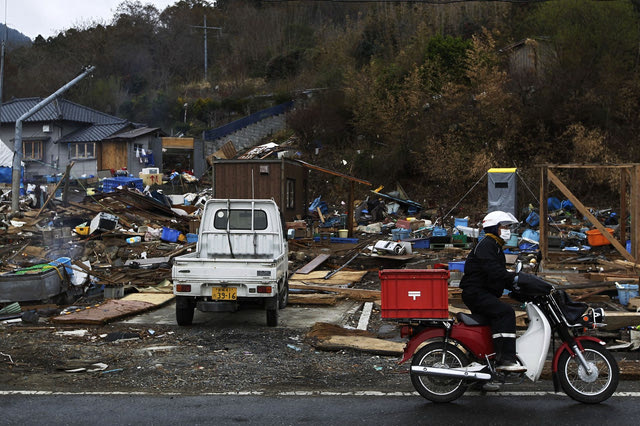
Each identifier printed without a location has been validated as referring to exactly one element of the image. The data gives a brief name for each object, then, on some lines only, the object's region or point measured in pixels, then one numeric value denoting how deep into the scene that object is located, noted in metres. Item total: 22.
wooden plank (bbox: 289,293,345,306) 12.70
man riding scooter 5.81
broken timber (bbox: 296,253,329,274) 16.69
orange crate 17.39
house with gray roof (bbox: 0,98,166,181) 42.66
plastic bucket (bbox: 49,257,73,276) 14.37
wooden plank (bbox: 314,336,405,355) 8.26
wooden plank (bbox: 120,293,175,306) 12.63
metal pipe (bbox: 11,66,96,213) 23.11
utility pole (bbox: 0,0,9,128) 26.11
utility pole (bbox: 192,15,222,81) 58.45
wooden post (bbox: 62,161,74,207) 24.55
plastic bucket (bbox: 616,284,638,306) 11.45
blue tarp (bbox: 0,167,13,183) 37.62
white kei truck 10.12
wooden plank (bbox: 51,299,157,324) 10.51
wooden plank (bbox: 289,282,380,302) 13.15
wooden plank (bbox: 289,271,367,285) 15.23
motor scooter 5.74
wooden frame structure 13.55
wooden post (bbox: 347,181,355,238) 23.39
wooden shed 24.67
